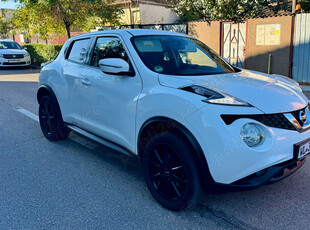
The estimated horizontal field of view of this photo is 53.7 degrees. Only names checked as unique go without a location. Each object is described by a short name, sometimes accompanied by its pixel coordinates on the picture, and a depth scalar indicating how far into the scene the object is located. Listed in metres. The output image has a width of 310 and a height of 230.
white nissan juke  2.43
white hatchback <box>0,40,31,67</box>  17.08
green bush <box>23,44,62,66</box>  17.55
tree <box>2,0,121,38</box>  16.03
